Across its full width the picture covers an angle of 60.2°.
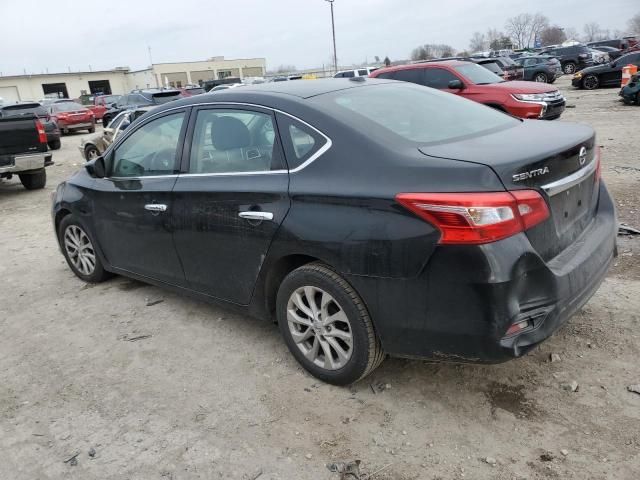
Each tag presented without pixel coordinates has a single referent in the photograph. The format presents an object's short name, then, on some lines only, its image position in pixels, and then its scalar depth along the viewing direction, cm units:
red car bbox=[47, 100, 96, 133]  2320
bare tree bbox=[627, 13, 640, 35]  11056
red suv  1095
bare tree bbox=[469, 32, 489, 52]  11188
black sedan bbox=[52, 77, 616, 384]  251
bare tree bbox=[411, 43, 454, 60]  9456
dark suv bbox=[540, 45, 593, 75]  3295
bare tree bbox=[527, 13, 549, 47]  11475
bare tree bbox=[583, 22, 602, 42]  11981
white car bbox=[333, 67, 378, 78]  2554
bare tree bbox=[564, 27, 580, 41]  11548
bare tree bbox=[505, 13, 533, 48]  11456
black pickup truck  994
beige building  6904
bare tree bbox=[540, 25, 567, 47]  11138
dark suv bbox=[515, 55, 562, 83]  2656
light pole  4312
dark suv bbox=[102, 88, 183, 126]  2039
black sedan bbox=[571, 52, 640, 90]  2192
